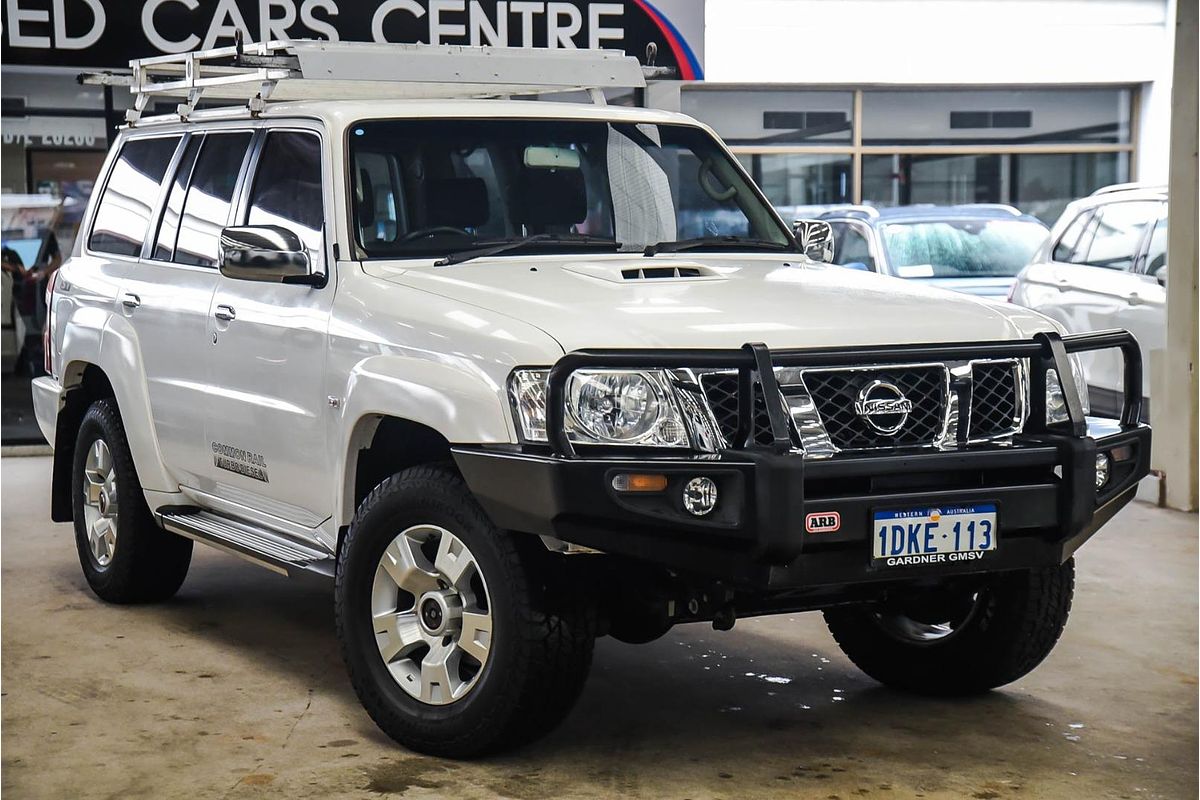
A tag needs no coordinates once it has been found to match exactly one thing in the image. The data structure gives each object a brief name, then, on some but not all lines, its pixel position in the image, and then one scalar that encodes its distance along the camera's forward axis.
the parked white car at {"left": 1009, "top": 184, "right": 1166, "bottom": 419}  9.63
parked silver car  12.65
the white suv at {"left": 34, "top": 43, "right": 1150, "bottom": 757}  4.05
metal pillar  8.71
